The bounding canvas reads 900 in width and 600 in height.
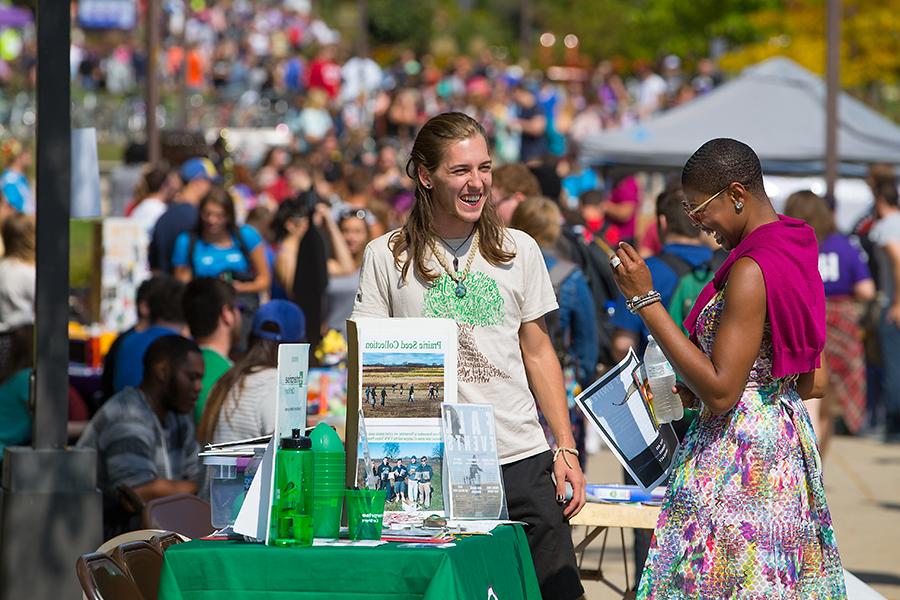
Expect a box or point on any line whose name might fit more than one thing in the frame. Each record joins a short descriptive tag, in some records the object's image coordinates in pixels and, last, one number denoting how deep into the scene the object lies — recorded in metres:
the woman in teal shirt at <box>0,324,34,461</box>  12.86
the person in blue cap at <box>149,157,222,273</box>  19.54
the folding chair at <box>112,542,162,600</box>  7.48
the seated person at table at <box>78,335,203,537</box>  11.42
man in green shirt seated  13.00
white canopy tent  28.86
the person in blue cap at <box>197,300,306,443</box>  11.10
